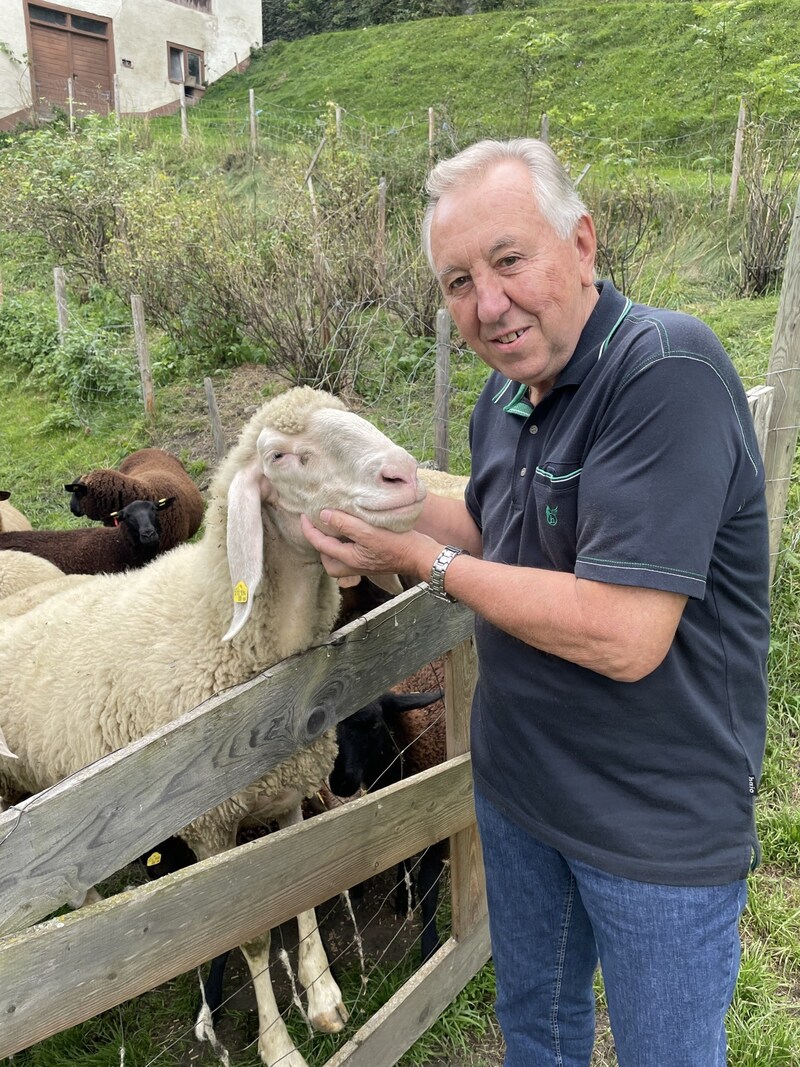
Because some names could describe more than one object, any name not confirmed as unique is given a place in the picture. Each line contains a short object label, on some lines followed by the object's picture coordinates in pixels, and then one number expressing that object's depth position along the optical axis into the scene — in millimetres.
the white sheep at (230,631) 2182
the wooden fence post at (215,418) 6945
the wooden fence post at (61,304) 9859
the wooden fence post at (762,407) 3293
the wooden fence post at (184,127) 19409
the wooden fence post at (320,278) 7488
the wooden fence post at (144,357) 8289
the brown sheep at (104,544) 5504
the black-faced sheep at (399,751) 2955
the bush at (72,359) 9312
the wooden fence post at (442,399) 5816
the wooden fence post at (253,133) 17469
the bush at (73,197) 12548
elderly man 1303
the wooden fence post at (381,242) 7895
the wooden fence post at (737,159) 9672
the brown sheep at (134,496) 6340
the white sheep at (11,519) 6316
